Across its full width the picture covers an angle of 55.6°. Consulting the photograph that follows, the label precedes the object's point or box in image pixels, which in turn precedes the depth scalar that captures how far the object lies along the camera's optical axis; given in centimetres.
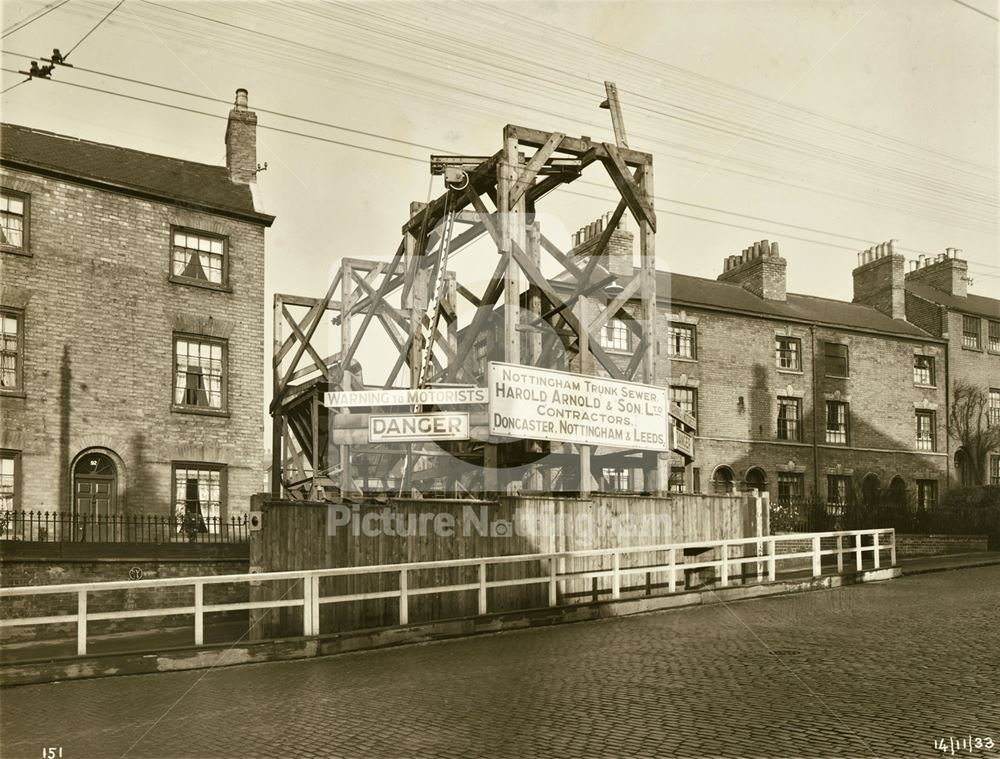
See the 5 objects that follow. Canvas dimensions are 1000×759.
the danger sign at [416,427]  1423
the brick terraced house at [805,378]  3309
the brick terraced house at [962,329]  3888
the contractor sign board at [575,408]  1460
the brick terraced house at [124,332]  2083
